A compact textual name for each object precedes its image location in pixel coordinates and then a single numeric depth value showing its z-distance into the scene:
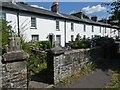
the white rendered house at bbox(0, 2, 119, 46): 8.77
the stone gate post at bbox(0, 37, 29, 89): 2.59
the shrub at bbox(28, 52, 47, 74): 4.77
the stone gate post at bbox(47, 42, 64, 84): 3.71
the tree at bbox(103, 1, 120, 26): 7.24
